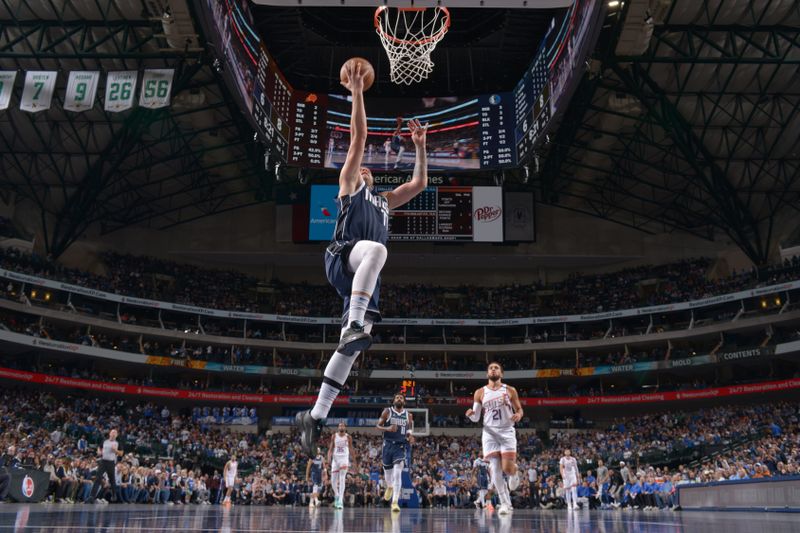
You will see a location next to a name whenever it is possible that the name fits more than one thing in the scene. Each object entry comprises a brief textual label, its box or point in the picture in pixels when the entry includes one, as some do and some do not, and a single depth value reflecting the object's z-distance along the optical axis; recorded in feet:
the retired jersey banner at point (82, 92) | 82.43
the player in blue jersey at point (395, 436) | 44.96
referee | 56.44
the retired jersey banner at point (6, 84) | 82.17
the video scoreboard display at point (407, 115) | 85.51
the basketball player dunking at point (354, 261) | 18.51
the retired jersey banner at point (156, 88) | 84.38
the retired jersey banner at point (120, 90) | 82.69
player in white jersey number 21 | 32.96
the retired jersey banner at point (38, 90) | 81.30
